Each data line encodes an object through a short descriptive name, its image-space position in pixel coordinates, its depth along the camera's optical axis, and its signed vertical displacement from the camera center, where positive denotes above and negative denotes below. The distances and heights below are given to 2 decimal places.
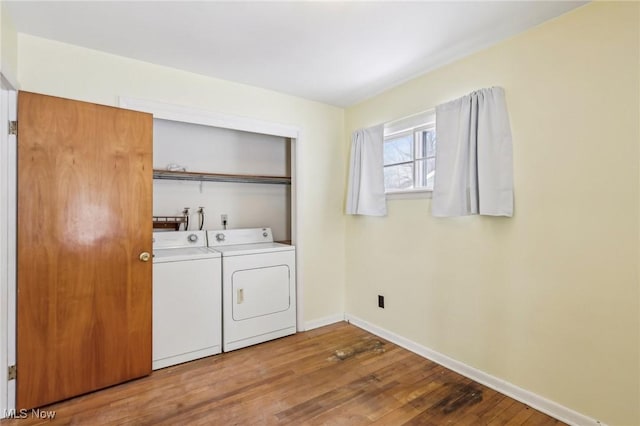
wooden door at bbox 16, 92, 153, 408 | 1.96 -0.21
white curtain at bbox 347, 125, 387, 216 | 3.08 +0.43
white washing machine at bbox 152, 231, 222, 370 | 2.46 -0.73
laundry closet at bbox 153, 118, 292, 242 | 3.01 +0.39
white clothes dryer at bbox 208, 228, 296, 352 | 2.78 -0.69
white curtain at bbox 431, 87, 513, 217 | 2.09 +0.43
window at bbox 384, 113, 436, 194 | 2.73 +0.57
